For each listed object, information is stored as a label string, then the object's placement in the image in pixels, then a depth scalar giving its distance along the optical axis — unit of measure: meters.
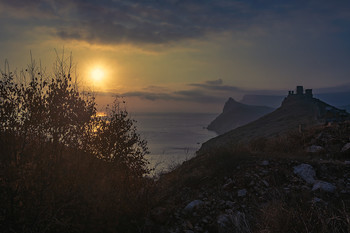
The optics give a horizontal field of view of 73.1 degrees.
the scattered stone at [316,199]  6.04
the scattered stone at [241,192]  6.91
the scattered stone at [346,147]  10.46
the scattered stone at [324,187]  6.66
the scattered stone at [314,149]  11.08
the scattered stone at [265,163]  8.42
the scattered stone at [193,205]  6.36
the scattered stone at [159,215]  5.96
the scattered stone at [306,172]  7.44
